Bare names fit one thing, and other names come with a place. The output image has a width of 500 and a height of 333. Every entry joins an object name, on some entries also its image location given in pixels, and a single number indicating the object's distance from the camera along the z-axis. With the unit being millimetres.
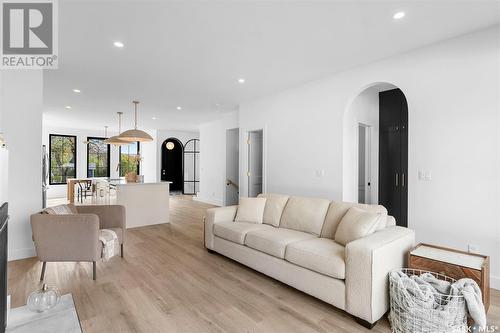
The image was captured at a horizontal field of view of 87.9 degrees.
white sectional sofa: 2074
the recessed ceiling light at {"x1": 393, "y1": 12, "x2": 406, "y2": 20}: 2453
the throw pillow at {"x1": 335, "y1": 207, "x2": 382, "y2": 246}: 2447
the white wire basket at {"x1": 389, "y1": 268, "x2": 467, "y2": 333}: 1824
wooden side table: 2082
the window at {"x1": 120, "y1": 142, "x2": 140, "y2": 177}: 10766
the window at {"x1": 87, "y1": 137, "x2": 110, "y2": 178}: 10055
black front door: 10797
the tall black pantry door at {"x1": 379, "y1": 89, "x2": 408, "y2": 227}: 4340
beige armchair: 2766
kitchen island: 5195
